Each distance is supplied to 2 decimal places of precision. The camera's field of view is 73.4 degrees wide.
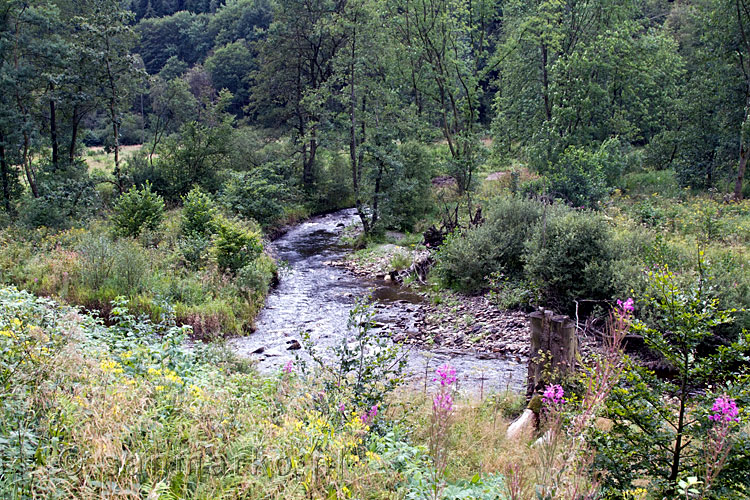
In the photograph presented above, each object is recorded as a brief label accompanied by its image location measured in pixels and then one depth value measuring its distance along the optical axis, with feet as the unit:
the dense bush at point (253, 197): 60.80
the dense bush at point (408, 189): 60.18
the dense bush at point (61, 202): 47.67
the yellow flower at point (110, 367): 12.14
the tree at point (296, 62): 77.66
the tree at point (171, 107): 85.25
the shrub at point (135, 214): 46.52
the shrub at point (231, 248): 39.91
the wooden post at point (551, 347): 17.81
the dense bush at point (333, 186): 80.02
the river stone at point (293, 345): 29.53
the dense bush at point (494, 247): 37.99
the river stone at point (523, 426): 16.63
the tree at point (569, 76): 59.52
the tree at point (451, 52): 57.47
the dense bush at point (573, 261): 30.14
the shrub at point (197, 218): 46.14
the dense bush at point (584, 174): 47.47
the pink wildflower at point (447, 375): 10.80
